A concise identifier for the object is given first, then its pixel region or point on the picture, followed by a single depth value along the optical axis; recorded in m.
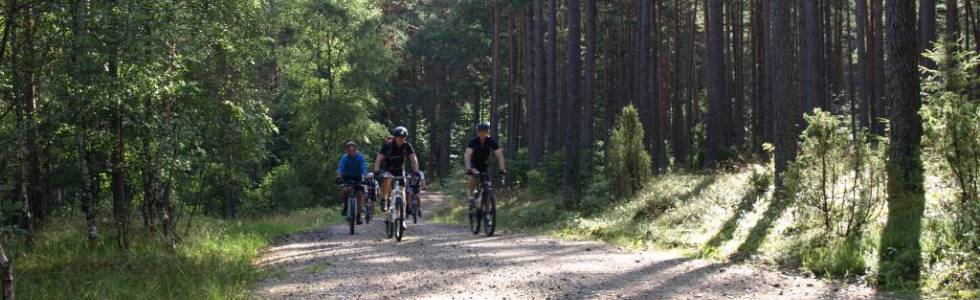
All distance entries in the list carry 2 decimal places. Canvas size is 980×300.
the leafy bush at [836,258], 7.88
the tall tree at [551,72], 26.30
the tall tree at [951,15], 27.62
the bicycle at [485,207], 14.03
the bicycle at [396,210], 13.56
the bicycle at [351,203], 16.14
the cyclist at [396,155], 14.18
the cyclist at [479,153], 13.83
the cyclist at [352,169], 16.50
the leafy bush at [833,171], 9.26
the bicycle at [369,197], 16.90
